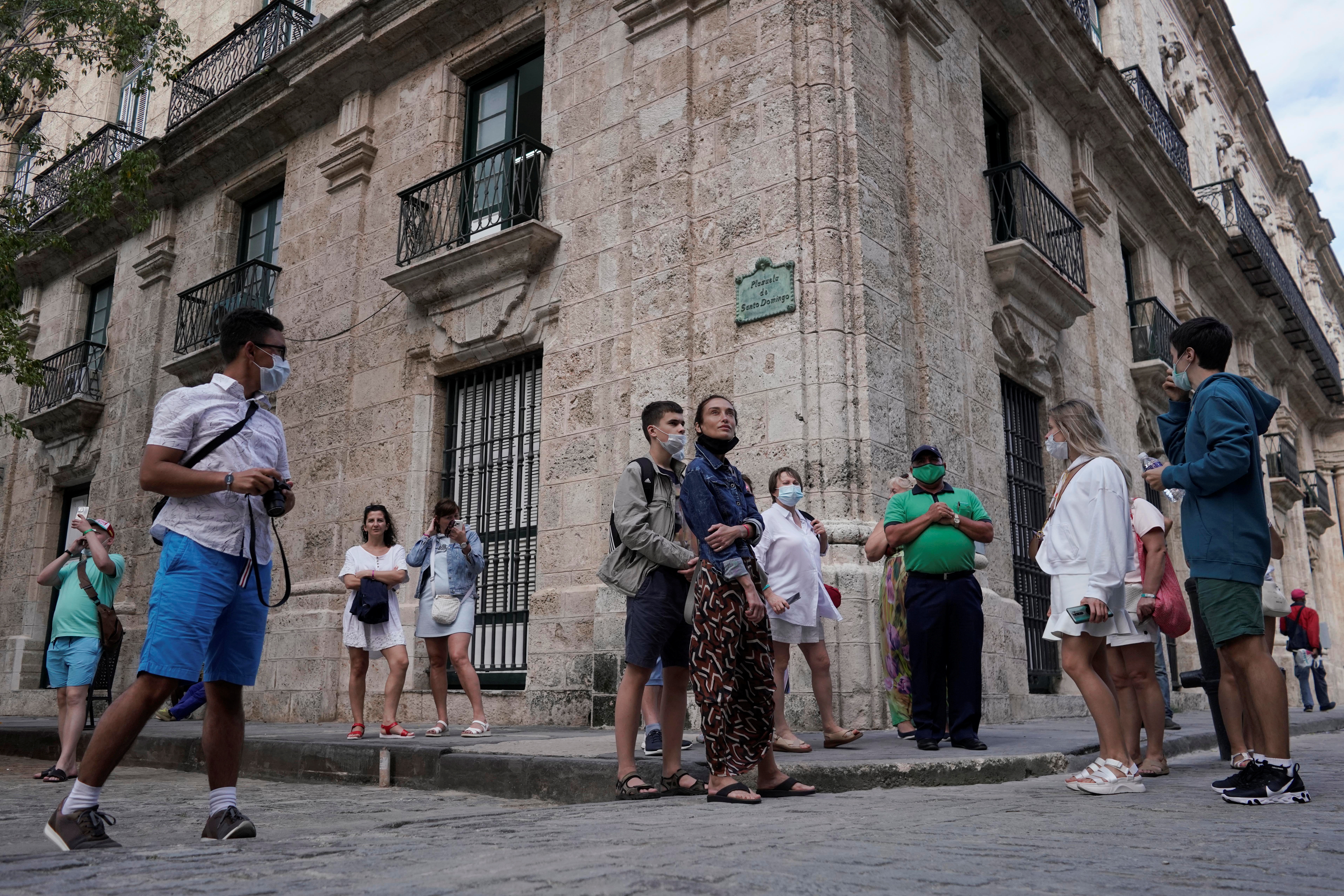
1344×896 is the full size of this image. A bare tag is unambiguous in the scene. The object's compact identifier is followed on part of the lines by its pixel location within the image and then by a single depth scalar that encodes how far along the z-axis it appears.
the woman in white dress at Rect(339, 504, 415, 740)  7.06
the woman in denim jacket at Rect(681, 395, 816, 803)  4.05
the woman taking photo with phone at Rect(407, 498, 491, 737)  6.90
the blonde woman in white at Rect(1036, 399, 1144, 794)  4.18
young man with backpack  4.30
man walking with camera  3.17
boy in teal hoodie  3.80
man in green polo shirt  5.60
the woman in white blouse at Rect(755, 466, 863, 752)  5.75
